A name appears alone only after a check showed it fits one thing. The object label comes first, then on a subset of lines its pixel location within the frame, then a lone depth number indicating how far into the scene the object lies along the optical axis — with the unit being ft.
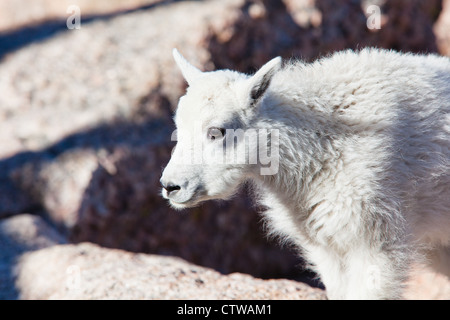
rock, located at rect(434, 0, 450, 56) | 33.68
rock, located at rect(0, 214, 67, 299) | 18.10
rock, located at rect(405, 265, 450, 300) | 18.80
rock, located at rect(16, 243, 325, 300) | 16.02
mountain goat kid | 13.47
